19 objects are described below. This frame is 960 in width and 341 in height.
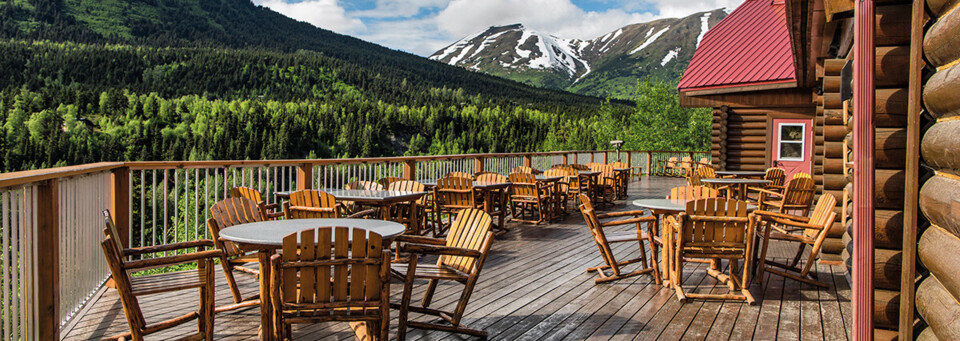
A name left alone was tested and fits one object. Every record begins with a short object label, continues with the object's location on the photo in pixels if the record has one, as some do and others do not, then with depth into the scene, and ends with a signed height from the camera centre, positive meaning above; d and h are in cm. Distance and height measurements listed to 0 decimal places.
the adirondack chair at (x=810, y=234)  463 -61
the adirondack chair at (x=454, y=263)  323 -62
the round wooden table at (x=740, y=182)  870 -39
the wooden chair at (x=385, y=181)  714 -34
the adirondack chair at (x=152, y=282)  281 -66
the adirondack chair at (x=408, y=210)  630 -65
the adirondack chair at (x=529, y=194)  865 -59
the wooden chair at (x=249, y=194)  514 -37
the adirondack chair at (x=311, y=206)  485 -43
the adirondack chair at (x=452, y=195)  728 -51
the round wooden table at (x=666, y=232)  471 -58
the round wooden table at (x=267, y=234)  299 -44
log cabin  194 -3
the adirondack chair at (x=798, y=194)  742 -47
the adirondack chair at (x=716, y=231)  430 -53
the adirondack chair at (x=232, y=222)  385 -48
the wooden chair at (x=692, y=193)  566 -36
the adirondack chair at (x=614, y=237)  473 -67
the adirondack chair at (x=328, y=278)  272 -55
